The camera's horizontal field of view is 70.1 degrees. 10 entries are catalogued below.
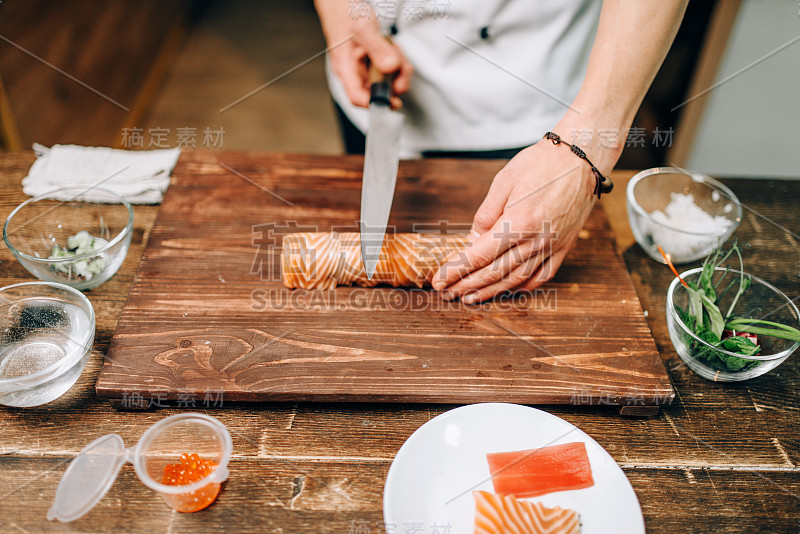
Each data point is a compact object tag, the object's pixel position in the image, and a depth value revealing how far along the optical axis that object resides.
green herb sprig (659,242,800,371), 1.25
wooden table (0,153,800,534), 1.09
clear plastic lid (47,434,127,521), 1.04
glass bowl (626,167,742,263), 1.54
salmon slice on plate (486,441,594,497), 1.11
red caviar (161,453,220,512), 1.06
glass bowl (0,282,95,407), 1.19
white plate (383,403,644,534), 1.06
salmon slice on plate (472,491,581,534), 1.05
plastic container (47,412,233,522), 1.04
